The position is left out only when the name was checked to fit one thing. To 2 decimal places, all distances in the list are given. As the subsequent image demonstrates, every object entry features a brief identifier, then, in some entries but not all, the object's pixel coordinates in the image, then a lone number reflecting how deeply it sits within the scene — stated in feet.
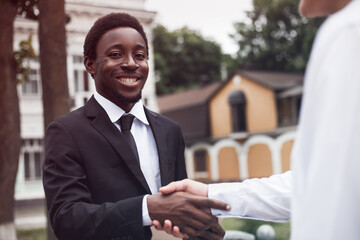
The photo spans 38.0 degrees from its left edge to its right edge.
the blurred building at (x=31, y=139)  56.24
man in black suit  5.71
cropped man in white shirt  3.37
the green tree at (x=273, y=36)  106.22
